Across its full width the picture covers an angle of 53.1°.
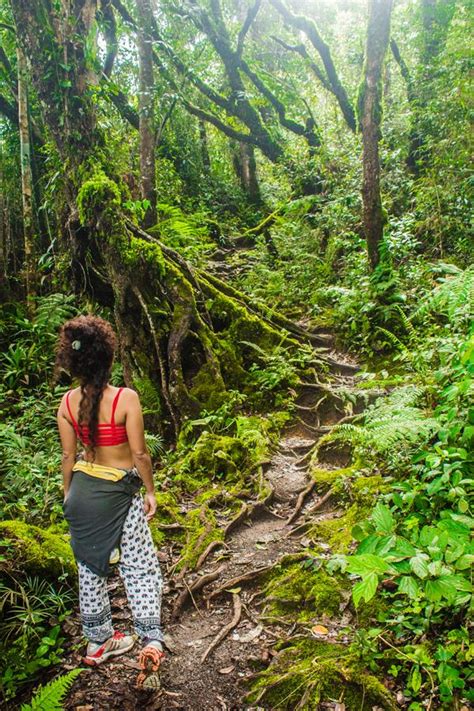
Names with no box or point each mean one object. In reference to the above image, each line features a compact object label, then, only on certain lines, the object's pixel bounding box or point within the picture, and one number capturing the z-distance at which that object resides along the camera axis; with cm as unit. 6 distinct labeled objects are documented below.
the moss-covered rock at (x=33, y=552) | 353
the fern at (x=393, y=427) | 365
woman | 300
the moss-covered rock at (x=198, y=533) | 421
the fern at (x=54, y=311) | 832
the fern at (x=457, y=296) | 446
